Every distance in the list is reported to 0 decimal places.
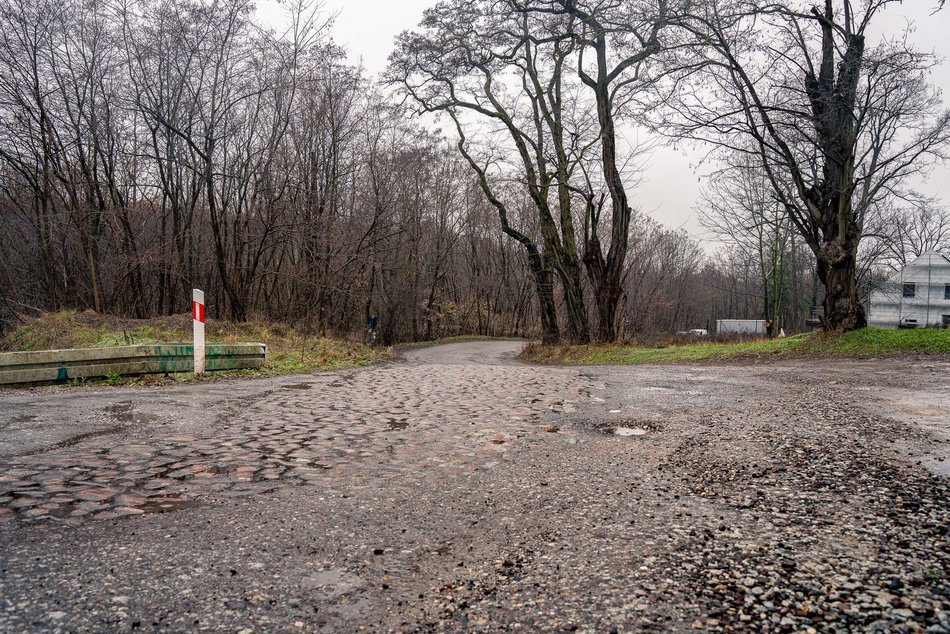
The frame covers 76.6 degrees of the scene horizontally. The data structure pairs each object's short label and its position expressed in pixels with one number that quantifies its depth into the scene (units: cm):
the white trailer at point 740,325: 5169
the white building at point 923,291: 5269
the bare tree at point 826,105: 1343
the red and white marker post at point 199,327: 978
